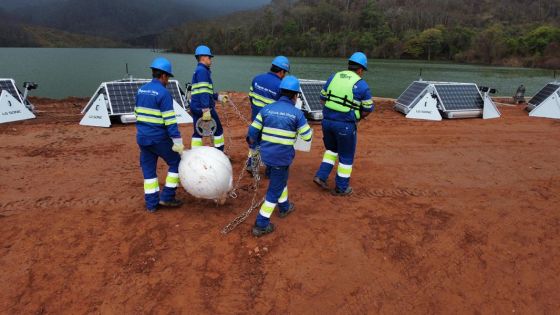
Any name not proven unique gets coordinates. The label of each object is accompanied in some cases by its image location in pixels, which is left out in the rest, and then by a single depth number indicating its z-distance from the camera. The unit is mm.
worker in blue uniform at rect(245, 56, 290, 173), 5543
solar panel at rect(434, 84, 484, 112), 11703
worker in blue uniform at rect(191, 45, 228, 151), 5922
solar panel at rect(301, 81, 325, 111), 11000
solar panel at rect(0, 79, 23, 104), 10641
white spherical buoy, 4566
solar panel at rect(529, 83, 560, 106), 12547
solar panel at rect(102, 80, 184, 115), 10016
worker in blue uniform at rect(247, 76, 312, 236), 4223
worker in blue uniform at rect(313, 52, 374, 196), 5234
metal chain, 4594
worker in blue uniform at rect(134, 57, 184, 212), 4477
